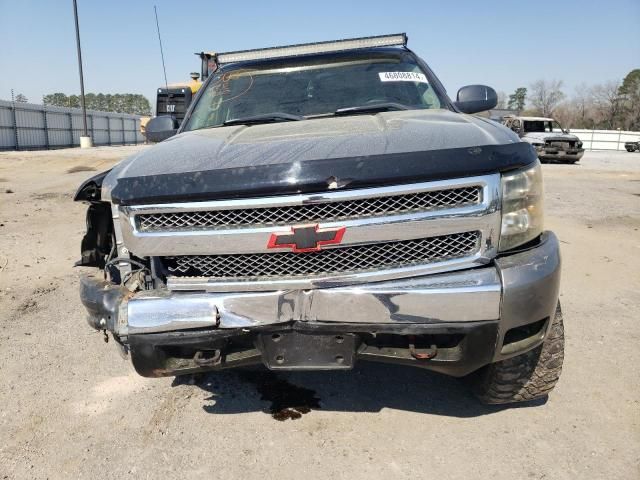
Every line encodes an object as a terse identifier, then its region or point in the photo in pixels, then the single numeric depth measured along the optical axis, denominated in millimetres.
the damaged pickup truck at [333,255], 2027
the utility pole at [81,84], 25894
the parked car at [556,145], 18859
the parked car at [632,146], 34969
